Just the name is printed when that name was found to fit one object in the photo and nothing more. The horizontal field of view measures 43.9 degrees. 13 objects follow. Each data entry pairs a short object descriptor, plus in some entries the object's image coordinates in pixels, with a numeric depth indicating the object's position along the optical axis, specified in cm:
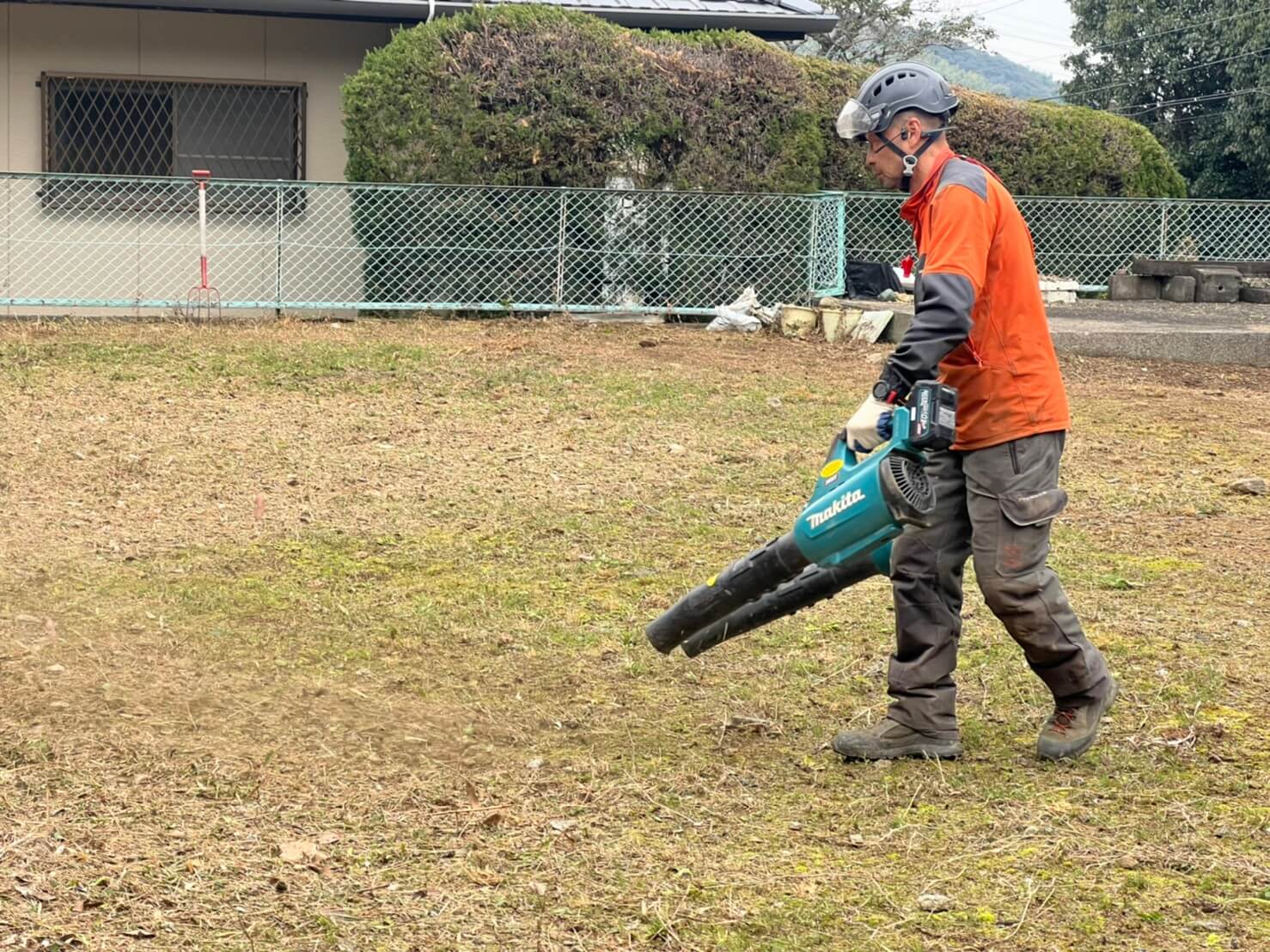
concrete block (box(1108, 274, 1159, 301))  1625
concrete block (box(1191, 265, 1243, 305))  1595
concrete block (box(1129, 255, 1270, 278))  1609
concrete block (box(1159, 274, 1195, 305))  1597
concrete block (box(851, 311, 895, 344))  1330
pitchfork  1299
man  410
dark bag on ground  1477
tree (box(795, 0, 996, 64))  3781
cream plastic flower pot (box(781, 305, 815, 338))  1373
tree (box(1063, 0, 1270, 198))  2761
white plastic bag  1393
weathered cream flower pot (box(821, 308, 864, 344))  1340
